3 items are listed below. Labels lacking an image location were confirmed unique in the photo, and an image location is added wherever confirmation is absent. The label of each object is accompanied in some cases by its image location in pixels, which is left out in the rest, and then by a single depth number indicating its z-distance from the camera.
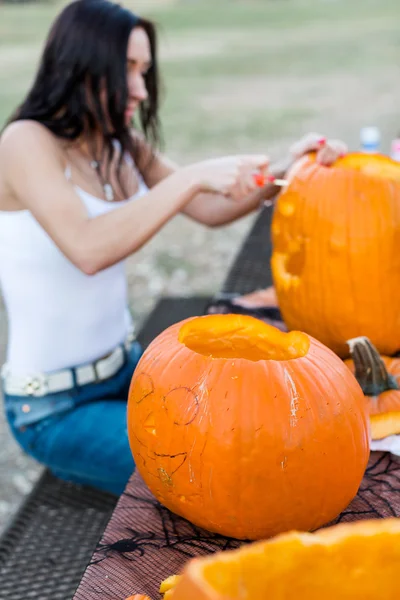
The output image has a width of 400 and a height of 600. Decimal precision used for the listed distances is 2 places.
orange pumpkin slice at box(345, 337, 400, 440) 1.04
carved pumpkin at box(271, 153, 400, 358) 1.19
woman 1.40
